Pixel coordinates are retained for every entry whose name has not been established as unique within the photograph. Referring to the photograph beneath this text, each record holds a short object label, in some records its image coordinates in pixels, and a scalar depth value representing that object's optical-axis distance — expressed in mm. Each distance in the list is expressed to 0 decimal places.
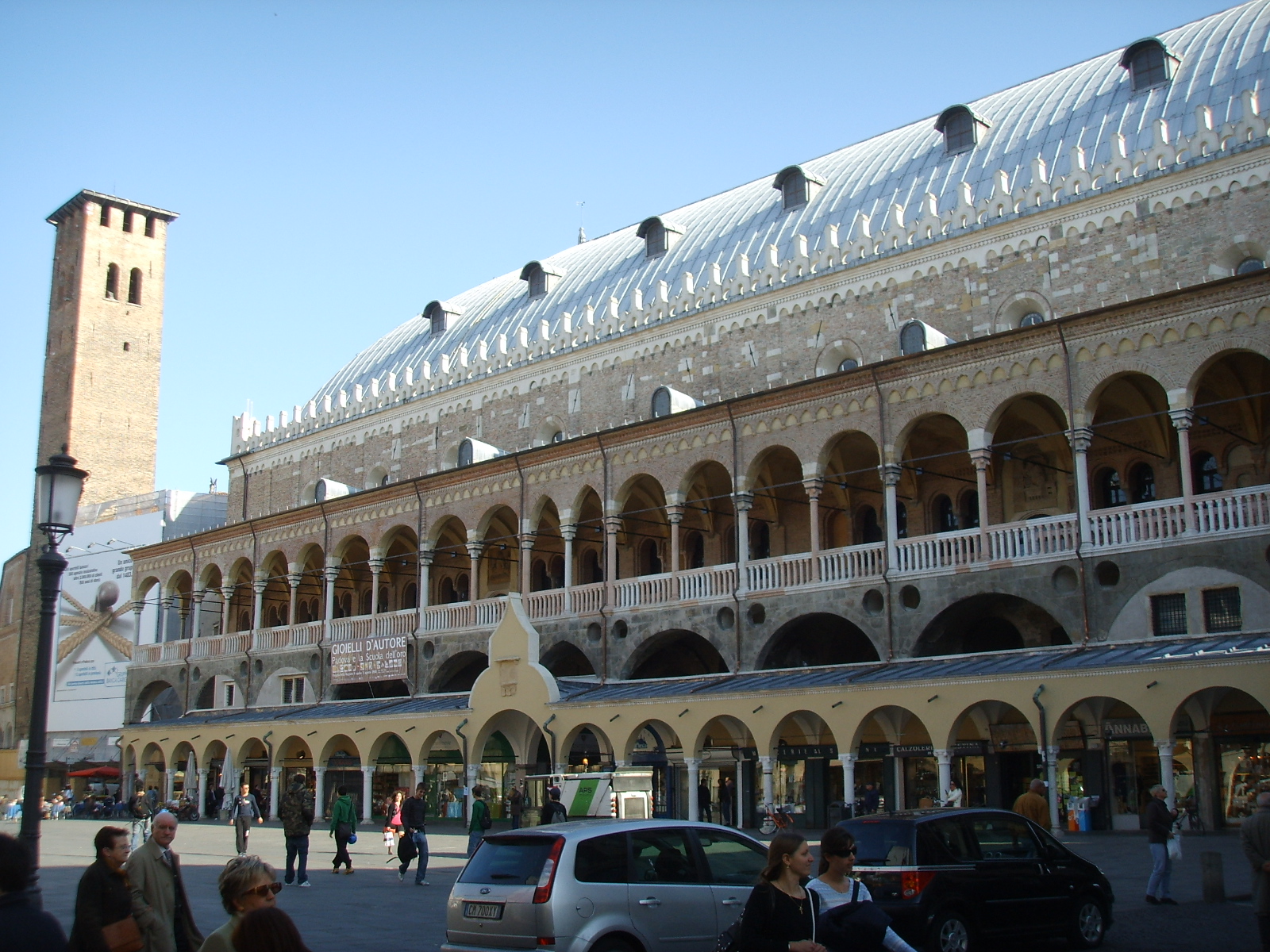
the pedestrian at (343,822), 19094
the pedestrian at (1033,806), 15227
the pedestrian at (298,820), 16906
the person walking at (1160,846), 13844
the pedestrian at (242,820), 21141
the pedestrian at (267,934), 4598
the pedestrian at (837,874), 6371
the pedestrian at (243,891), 5086
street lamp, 9336
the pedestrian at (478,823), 21062
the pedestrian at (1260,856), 9008
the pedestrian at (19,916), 4551
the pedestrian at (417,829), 18391
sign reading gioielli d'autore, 35406
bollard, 13938
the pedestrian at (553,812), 21203
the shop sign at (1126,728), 23094
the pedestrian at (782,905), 5949
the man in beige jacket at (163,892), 7207
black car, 10789
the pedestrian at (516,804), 25612
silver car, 9312
